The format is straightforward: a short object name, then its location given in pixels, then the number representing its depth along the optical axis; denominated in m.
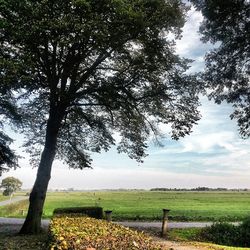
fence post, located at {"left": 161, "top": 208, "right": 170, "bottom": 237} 12.90
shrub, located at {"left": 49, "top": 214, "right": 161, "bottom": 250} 4.10
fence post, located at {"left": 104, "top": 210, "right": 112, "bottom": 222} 13.77
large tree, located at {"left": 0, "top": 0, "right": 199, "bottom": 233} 12.32
